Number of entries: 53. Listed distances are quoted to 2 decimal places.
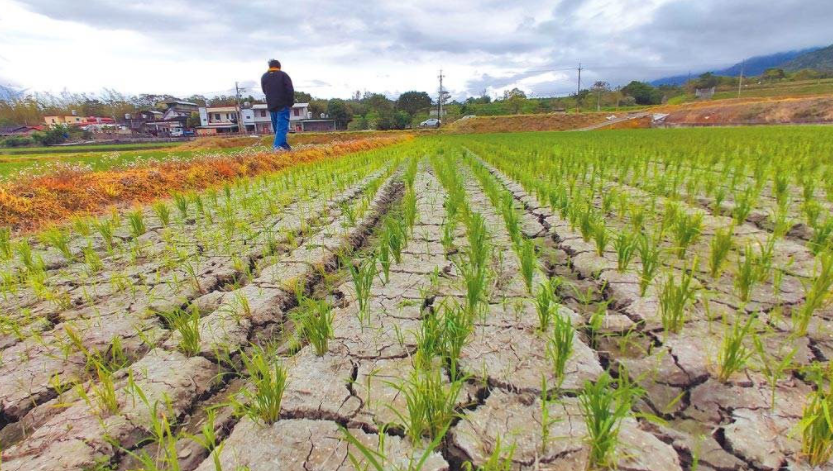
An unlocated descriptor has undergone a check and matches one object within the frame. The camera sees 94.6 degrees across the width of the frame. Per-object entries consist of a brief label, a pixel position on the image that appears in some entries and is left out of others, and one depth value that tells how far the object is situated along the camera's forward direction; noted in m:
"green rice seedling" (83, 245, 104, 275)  2.46
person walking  9.12
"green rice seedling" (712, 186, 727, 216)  2.83
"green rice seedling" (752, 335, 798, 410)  1.09
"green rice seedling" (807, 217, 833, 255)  2.00
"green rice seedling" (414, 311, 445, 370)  1.29
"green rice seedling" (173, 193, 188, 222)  3.97
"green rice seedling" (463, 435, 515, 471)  0.88
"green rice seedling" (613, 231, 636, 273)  1.98
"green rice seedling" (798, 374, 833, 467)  0.89
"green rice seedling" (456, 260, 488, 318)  1.60
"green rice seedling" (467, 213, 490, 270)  2.08
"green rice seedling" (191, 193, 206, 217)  4.03
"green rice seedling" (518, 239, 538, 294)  1.85
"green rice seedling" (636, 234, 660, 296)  1.80
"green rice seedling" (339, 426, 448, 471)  0.79
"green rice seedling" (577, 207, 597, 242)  2.56
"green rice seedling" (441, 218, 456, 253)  2.47
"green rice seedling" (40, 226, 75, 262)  2.71
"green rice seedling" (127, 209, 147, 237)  3.28
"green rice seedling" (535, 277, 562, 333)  1.51
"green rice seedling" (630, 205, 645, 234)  2.59
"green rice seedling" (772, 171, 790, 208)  2.99
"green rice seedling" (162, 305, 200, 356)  1.50
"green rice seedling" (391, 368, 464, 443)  1.03
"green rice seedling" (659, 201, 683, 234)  2.60
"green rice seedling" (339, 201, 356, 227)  3.13
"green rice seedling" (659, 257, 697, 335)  1.44
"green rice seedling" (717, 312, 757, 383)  1.14
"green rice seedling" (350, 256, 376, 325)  1.70
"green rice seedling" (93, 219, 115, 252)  2.99
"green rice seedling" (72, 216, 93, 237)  3.24
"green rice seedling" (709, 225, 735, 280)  1.93
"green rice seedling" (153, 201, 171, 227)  3.60
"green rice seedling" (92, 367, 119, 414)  1.18
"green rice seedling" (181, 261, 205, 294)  2.13
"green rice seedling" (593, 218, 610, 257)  2.27
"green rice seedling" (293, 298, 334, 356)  1.46
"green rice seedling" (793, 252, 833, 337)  1.36
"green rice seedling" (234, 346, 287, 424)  1.12
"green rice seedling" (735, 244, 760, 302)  1.66
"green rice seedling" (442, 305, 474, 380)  1.34
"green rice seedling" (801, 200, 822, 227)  2.34
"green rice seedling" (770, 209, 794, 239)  2.18
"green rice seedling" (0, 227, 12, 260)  2.74
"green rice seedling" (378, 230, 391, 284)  2.10
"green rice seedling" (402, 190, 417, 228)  3.13
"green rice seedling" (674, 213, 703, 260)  2.16
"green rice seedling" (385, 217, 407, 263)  2.38
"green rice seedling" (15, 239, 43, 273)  2.44
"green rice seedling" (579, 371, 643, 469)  0.90
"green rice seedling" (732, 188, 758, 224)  2.60
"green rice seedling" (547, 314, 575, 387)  1.23
